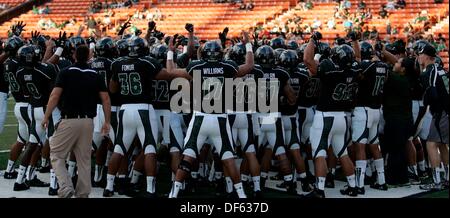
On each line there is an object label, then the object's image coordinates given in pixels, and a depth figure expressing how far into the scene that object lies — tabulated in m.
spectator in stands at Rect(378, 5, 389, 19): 23.73
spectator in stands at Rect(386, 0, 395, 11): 24.42
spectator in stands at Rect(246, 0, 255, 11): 27.92
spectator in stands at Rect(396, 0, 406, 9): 24.23
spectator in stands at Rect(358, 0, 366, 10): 24.70
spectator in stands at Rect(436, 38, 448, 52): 19.83
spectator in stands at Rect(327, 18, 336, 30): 23.44
